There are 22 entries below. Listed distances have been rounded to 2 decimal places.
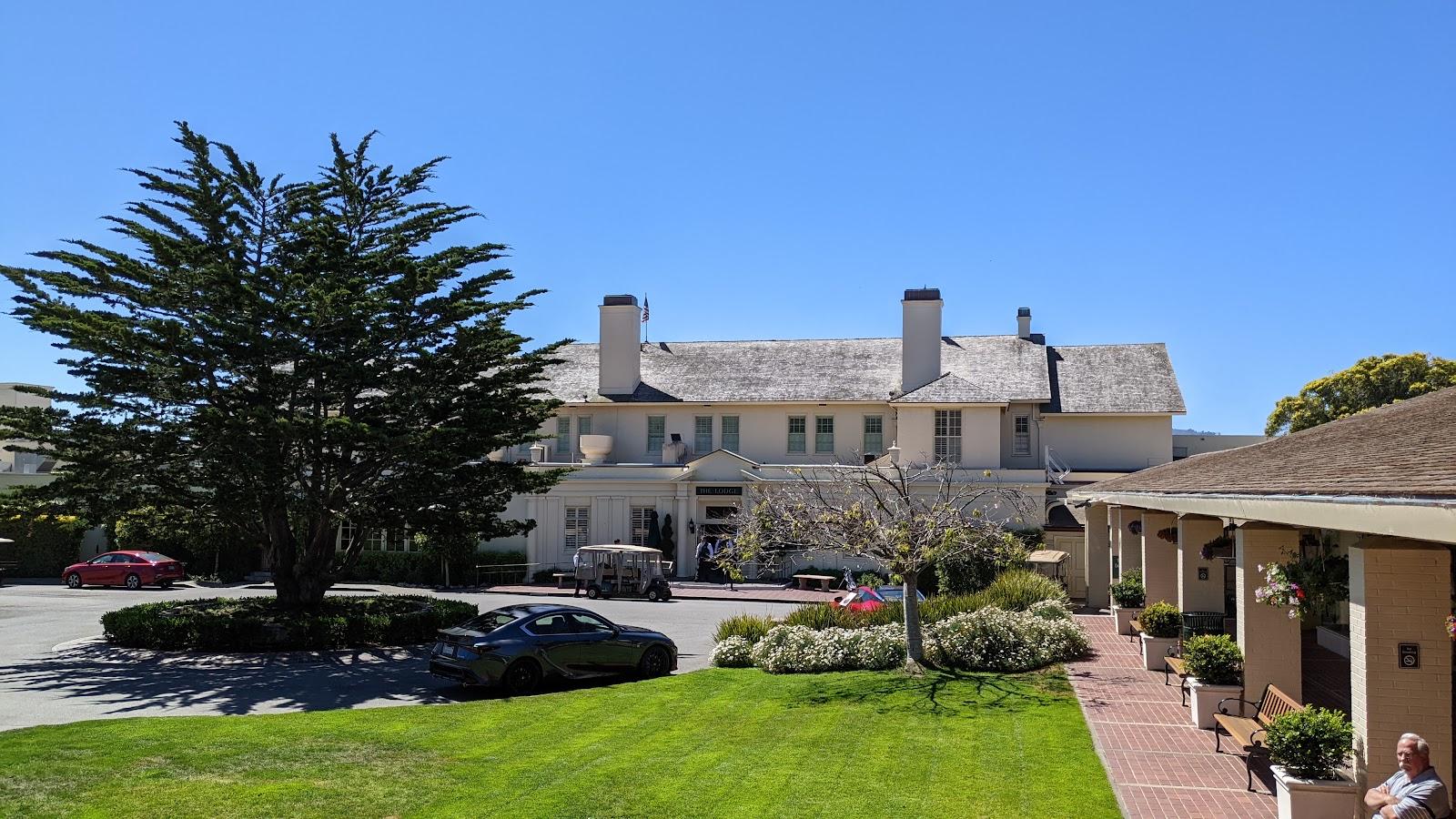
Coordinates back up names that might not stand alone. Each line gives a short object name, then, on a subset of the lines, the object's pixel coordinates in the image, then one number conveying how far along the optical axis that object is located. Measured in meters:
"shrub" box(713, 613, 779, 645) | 21.69
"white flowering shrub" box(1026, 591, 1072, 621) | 21.59
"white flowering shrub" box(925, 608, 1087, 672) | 18.75
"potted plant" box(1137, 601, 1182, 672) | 18.58
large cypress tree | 23.48
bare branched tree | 18.09
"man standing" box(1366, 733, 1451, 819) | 7.79
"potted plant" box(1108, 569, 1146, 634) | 23.36
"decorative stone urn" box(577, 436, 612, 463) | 46.47
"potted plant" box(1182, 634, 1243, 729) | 13.62
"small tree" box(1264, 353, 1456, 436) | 50.31
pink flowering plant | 11.45
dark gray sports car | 18.20
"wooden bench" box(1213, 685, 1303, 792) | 11.31
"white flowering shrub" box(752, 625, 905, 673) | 19.30
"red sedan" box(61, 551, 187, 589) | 39.78
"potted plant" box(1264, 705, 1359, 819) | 9.00
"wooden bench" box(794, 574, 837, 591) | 39.16
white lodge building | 42.62
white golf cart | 36.12
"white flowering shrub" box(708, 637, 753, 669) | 20.84
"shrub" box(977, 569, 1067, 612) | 23.08
